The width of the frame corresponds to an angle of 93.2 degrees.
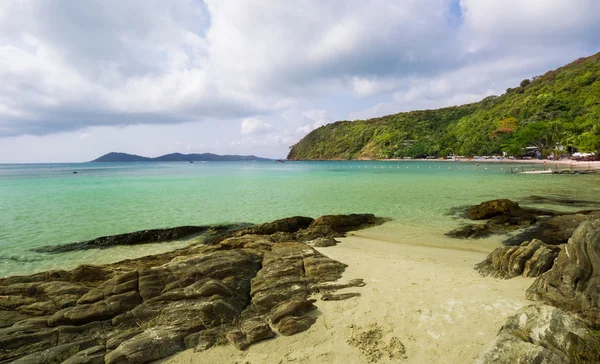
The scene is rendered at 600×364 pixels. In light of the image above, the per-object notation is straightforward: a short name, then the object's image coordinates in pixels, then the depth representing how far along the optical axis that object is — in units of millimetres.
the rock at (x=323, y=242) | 16181
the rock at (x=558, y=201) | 26328
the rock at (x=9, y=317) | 7757
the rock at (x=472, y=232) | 17762
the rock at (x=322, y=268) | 10805
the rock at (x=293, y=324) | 7648
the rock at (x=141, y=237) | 17983
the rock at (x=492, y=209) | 21891
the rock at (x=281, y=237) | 17312
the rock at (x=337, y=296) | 9273
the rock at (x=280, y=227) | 20031
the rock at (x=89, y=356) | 6453
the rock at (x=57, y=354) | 6526
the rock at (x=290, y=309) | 8148
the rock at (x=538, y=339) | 5309
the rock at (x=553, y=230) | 15985
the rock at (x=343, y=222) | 20828
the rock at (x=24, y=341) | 6793
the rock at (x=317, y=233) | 18175
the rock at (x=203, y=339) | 7215
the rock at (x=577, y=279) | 7141
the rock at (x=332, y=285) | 9859
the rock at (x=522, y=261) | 10125
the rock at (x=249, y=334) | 7250
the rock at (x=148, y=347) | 6645
